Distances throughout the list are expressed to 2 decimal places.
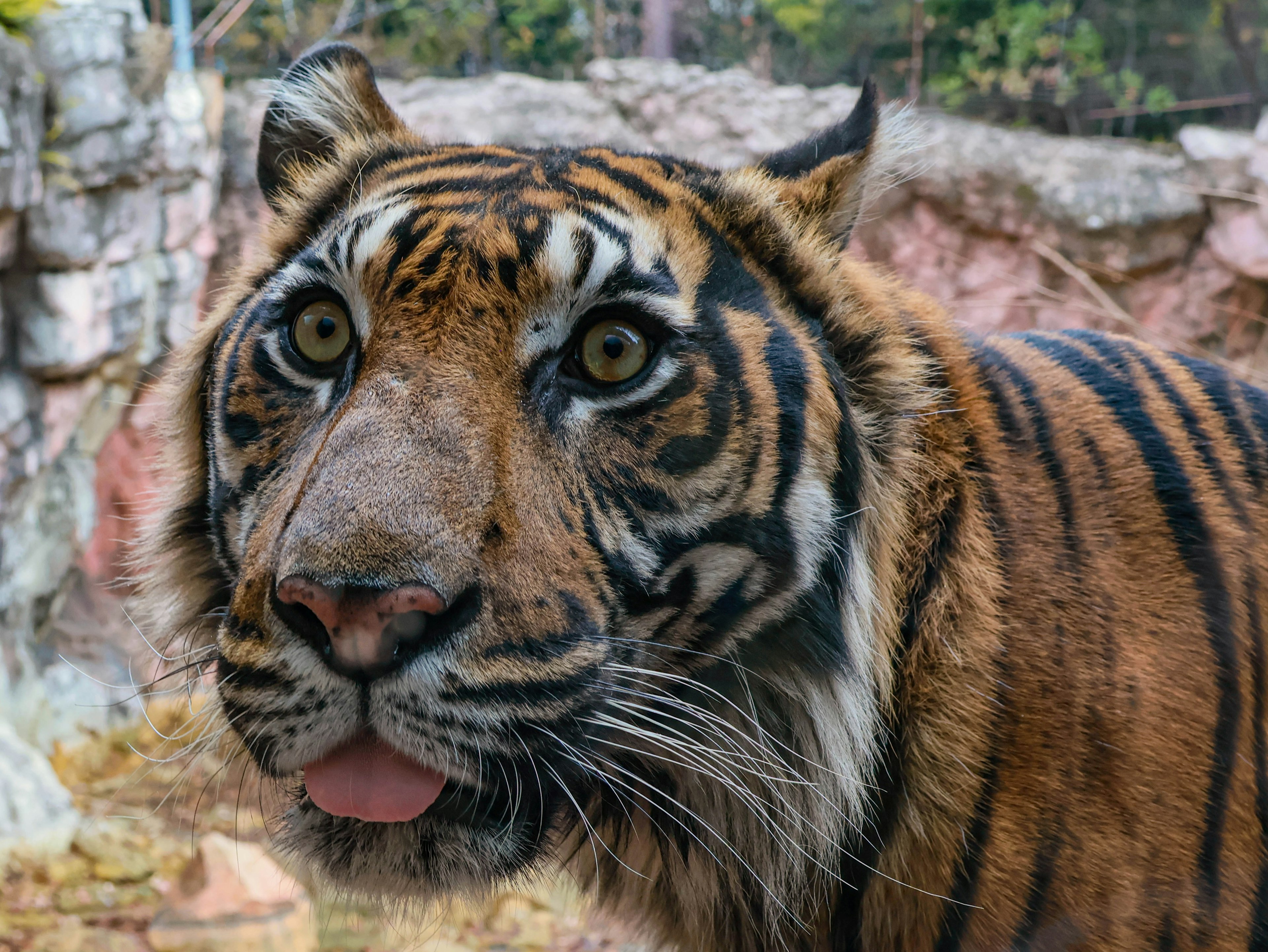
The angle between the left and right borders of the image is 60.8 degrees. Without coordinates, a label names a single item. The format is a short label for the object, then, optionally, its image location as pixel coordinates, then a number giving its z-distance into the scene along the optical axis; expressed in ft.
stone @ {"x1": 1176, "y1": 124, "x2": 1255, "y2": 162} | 18.83
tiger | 3.59
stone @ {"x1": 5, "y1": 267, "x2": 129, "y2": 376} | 13.46
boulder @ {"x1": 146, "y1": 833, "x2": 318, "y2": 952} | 8.77
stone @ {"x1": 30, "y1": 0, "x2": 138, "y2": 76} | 13.30
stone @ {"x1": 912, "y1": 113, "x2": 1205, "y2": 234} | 19.39
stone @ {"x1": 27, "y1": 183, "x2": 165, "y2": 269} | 13.35
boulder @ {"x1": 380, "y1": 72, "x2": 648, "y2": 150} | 19.53
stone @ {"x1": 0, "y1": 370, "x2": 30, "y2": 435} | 13.01
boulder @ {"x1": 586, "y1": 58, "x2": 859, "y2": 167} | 20.10
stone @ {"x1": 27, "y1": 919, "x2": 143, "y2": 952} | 8.11
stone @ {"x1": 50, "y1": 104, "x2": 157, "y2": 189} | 13.78
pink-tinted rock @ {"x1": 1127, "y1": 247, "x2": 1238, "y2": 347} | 19.90
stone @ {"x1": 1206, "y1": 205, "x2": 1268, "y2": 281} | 18.88
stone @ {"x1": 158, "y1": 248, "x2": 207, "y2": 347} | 16.51
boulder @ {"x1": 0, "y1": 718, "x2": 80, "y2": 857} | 9.82
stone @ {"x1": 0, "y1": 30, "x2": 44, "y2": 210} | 11.87
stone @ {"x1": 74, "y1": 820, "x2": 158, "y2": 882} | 9.96
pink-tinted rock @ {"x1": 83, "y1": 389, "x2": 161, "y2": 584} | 15.89
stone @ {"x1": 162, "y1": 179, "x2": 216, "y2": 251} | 16.65
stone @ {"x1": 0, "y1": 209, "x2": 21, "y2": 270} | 12.38
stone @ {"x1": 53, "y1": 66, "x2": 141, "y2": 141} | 13.52
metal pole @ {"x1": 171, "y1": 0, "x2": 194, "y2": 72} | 16.67
